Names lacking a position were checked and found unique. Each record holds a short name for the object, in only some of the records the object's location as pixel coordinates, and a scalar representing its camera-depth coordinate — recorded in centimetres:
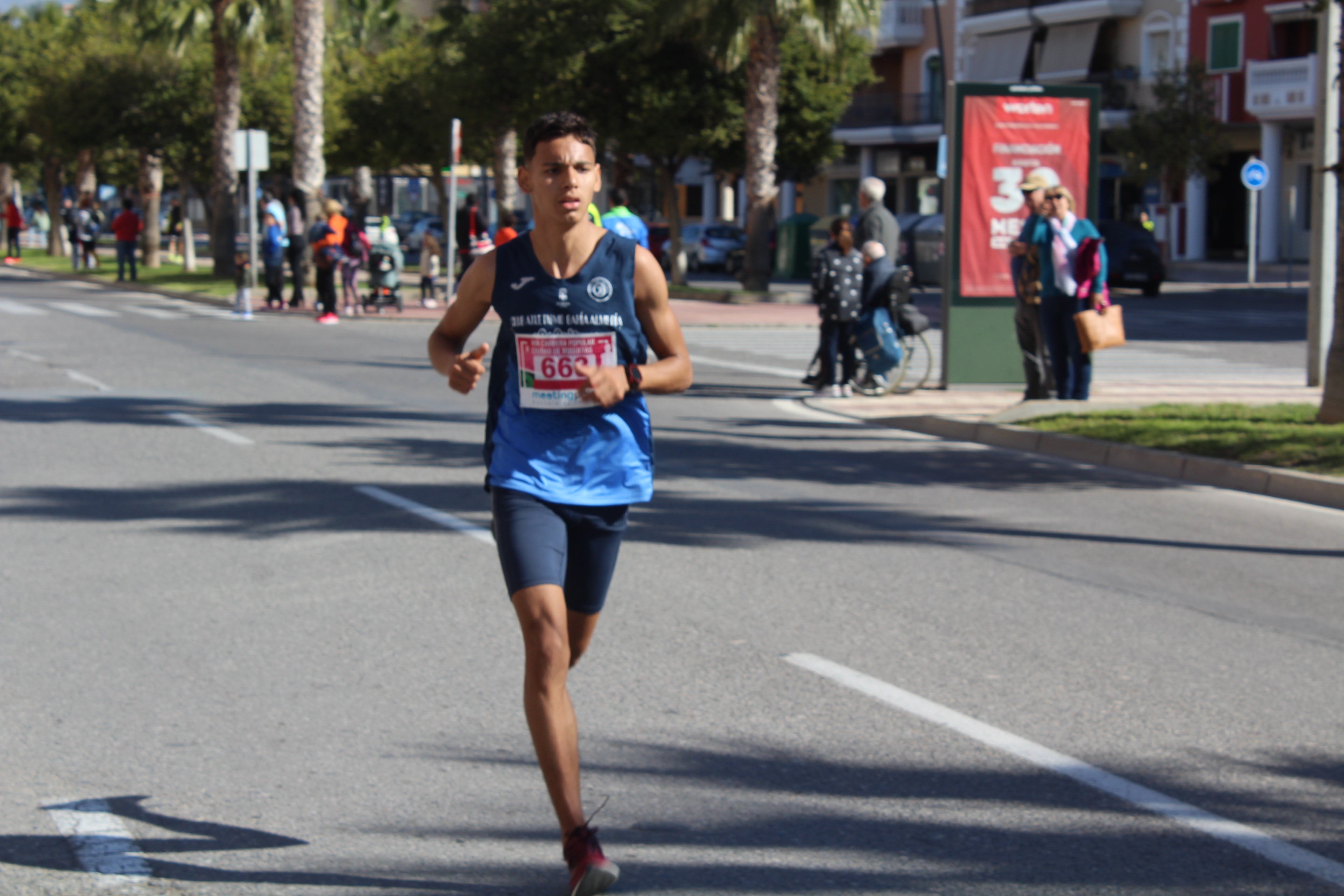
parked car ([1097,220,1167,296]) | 3488
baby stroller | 2678
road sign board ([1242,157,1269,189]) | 3519
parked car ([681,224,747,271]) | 4797
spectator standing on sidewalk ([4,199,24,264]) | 5034
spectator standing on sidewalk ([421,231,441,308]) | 2856
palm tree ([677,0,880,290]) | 3139
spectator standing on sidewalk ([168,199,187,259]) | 5488
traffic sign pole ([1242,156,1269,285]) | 3519
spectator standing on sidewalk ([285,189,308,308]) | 2811
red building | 4641
